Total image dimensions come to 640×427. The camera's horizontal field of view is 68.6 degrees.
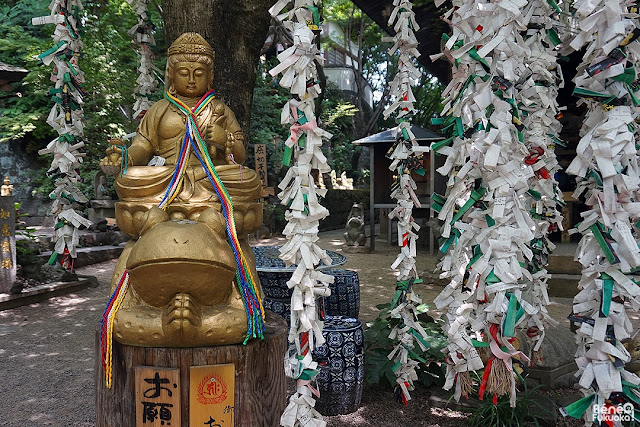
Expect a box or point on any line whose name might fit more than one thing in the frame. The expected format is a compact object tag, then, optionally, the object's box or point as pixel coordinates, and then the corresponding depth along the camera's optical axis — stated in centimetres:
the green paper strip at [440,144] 228
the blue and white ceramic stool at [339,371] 308
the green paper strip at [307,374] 183
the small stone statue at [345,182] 1725
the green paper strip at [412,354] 302
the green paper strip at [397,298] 305
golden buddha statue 205
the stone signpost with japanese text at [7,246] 586
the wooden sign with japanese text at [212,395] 212
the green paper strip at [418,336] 304
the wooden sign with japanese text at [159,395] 210
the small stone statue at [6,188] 1017
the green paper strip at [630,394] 165
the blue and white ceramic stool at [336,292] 421
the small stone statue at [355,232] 1095
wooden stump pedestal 212
